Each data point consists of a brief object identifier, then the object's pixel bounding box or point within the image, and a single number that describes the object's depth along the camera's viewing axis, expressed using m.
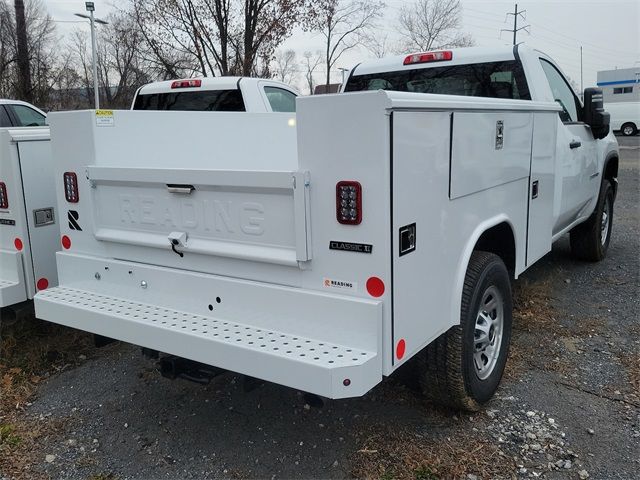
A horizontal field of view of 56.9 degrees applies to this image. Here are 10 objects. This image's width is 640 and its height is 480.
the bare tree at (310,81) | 36.50
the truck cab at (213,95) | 6.72
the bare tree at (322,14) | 20.47
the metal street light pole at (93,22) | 21.70
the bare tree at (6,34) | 32.69
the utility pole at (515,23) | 42.34
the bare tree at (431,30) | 38.75
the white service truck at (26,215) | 3.89
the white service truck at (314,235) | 2.40
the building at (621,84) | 45.31
